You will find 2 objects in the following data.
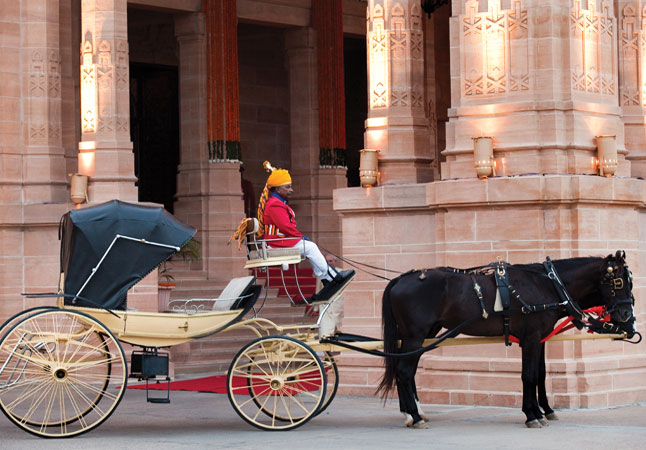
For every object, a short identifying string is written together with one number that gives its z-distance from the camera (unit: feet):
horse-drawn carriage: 40.88
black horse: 41.45
